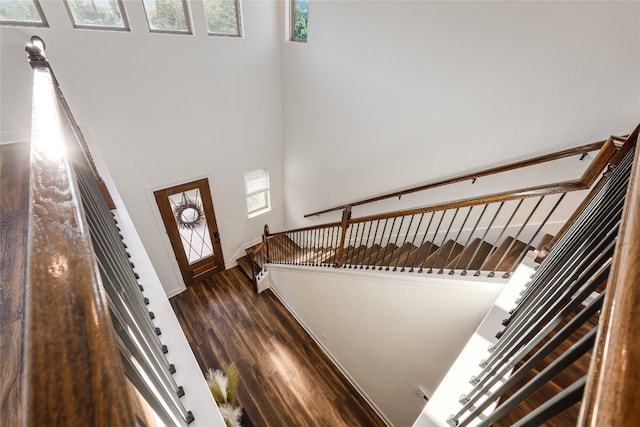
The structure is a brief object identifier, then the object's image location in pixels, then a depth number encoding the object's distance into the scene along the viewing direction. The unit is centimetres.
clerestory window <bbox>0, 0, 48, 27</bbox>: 253
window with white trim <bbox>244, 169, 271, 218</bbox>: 535
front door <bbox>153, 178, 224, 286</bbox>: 434
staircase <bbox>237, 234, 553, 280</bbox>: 244
